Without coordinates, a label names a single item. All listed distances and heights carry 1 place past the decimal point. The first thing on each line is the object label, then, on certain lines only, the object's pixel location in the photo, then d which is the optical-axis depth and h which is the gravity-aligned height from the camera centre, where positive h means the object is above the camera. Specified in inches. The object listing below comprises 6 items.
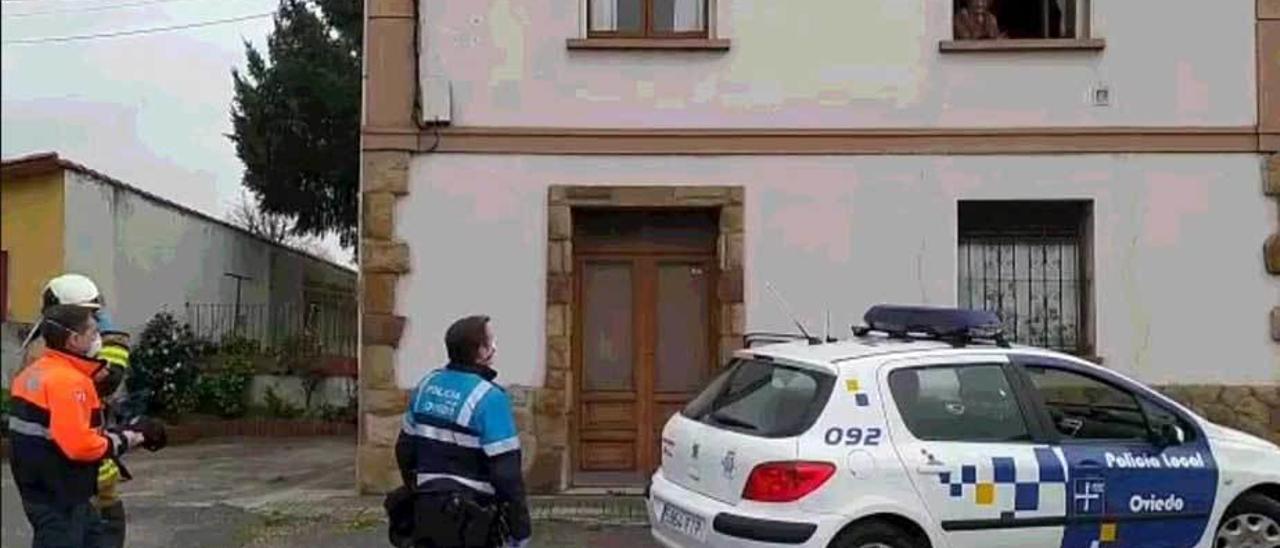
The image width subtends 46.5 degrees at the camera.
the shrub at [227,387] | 719.7 -39.8
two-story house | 455.8 +43.3
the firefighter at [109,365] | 258.5 -11.6
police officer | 229.1 -23.0
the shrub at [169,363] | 671.8 -27.0
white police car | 276.1 -28.9
